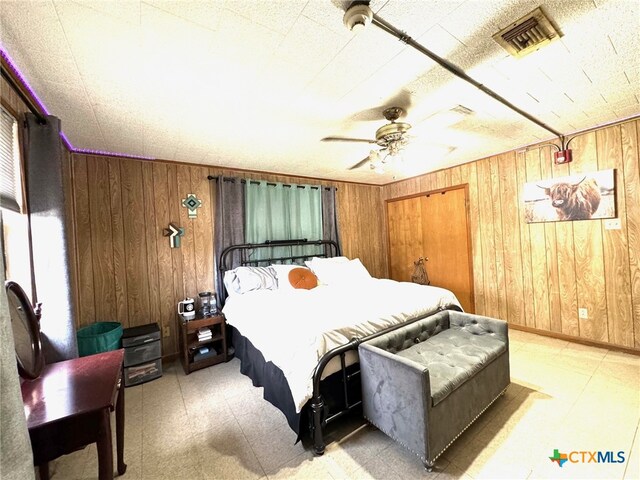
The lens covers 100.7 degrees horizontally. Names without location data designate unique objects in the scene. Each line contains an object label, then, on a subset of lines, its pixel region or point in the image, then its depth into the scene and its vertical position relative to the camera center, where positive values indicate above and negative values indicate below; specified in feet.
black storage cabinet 8.64 -3.54
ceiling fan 6.87 +2.59
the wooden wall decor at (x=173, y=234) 10.36 +0.52
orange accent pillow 10.41 -1.57
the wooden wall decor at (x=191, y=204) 10.77 +1.71
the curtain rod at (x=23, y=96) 4.72 +3.18
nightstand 9.25 -3.60
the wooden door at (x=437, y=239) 13.21 -0.38
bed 5.72 -2.36
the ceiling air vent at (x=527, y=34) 4.38 +3.38
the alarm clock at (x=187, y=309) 9.61 -2.36
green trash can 7.84 -2.70
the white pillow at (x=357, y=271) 11.49 -1.55
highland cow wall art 9.18 +0.99
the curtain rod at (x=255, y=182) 11.20 +2.72
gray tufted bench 4.98 -3.11
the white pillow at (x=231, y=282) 10.17 -1.51
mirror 4.08 -1.27
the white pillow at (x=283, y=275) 10.37 -1.38
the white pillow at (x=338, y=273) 11.21 -1.55
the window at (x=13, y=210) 4.88 +0.90
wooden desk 3.28 -2.03
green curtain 11.89 +1.22
